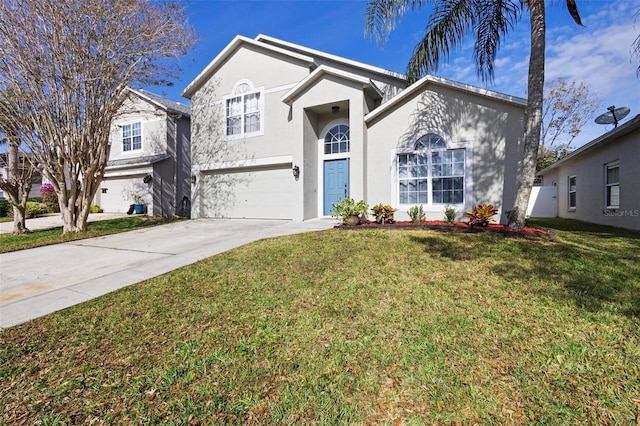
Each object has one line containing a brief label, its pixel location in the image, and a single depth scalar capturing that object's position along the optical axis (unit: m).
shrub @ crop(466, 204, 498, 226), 7.75
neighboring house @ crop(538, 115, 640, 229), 9.39
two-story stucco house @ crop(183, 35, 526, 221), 9.32
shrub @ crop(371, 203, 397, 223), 9.05
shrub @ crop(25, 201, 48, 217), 16.97
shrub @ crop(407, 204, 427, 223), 8.91
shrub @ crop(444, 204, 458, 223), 8.88
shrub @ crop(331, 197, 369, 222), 9.00
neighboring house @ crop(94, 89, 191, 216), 16.19
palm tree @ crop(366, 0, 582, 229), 7.45
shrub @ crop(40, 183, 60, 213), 19.42
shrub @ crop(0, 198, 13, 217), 18.39
